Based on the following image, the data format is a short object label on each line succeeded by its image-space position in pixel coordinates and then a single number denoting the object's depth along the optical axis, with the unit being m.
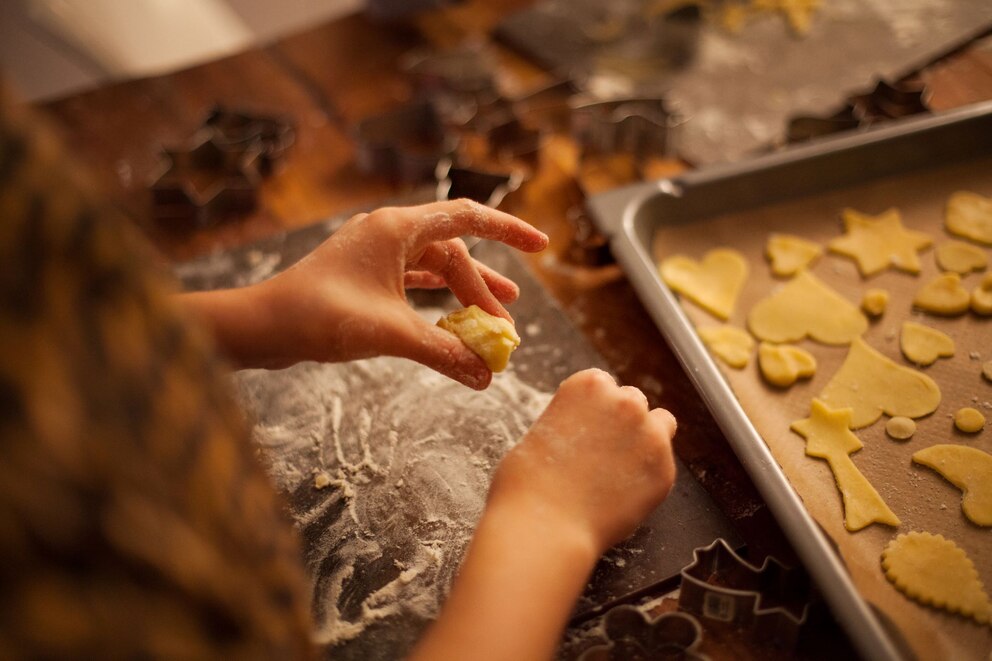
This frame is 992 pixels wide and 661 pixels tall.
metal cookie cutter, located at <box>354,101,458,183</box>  1.18
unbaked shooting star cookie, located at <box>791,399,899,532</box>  0.71
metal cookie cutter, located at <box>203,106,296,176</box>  1.24
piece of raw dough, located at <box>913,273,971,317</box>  0.89
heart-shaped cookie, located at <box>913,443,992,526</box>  0.71
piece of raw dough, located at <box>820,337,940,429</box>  0.80
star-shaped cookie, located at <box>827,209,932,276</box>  0.96
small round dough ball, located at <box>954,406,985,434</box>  0.77
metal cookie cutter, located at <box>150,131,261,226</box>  1.16
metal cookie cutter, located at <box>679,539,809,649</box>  0.65
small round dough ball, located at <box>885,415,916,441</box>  0.78
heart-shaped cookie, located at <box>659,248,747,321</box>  0.93
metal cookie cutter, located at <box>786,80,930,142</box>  1.13
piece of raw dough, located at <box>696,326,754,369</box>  0.87
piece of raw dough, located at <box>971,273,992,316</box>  0.89
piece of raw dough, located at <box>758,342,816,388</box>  0.84
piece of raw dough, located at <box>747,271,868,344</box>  0.89
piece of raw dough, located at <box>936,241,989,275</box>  0.94
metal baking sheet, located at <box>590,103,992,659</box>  0.97
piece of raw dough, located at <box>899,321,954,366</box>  0.85
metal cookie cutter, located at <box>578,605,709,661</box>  0.64
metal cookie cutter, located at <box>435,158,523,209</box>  1.09
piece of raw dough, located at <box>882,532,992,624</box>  0.64
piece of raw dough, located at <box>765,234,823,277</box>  0.97
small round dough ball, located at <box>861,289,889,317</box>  0.91
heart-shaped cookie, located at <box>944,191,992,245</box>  0.98
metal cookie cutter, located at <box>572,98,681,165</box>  1.19
